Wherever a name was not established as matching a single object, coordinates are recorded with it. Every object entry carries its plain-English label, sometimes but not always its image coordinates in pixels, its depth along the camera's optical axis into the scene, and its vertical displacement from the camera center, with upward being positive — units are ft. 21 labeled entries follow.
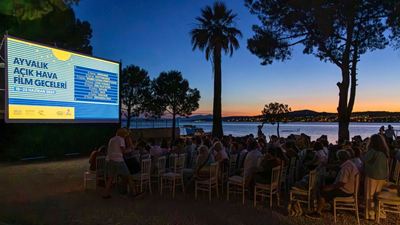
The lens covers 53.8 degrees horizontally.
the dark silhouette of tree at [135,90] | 116.78 +7.83
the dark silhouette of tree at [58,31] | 18.98 +10.42
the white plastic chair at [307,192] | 19.75 -3.81
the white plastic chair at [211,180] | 24.47 -4.01
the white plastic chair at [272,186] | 21.95 -3.87
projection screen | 38.34 +3.25
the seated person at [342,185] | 18.38 -3.19
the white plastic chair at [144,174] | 25.68 -3.82
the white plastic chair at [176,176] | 25.78 -3.88
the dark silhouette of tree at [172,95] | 119.34 +6.49
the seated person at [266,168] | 22.25 -2.93
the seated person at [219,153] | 26.40 -2.44
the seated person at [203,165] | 24.95 -3.07
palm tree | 76.79 +16.39
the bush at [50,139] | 47.32 -3.10
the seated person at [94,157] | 28.09 -2.95
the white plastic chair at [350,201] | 18.48 -3.99
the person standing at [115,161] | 24.70 -2.83
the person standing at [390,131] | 59.64 -2.10
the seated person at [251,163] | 23.38 -2.73
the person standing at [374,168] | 18.45 -2.34
